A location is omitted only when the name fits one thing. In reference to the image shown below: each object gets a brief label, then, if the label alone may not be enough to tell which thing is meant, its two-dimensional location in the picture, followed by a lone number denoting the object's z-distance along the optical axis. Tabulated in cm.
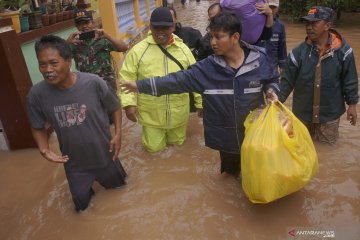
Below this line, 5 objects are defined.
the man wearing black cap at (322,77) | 336
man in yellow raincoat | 344
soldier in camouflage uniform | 399
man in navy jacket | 261
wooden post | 374
